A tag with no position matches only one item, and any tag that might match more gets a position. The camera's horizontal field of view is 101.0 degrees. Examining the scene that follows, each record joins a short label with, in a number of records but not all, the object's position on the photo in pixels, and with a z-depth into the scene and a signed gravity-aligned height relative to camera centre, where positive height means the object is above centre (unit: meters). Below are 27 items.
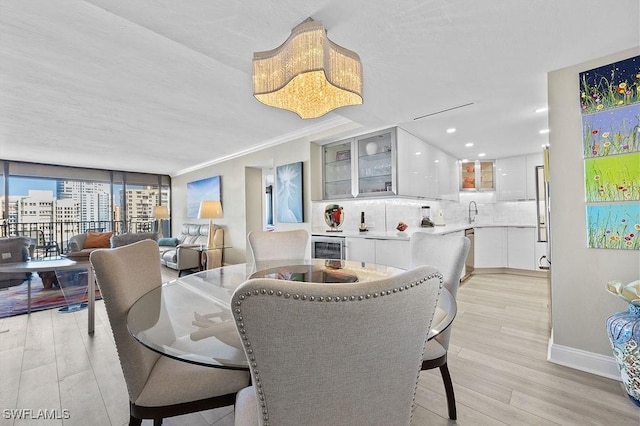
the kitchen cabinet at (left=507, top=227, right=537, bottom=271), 4.64 -0.65
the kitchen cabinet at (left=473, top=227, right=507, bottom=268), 4.88 -0.67
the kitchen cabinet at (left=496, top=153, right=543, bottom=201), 4.80 +0.65
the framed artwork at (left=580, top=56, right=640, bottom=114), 1.78 +0.87
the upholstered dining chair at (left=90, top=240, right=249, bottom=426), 1.01 -0.65
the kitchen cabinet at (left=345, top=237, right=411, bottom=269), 2.98 -0.44
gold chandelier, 1.38 +0.81
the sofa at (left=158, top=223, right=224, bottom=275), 5.08 -0.74
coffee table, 2.56 -0.46
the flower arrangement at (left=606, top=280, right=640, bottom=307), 1.57 -0.50
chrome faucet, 5.59 +0.03
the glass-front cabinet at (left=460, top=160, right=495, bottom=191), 5.29 +0.75
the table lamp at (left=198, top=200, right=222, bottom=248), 4.86 +0.14
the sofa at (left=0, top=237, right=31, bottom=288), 3.35 -0.43
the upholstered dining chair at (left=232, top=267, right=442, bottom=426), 0.52 -0.27
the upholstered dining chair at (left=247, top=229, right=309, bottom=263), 2.53 -0.28
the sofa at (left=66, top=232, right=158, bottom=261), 4.77 -0.42
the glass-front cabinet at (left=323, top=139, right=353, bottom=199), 3.88 +0.70
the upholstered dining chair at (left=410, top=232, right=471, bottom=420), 1.34 -0.33
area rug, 3.19 -1.06
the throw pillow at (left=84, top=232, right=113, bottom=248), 4.96 -0.40
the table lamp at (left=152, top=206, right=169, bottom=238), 7.34 +0.18
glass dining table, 0.94 -0.47
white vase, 3.60 +0.92
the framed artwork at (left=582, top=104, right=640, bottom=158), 1.76 +0.54
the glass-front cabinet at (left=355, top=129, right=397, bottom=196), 3.42 +0.70
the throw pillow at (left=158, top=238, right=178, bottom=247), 6.33 -0.57
